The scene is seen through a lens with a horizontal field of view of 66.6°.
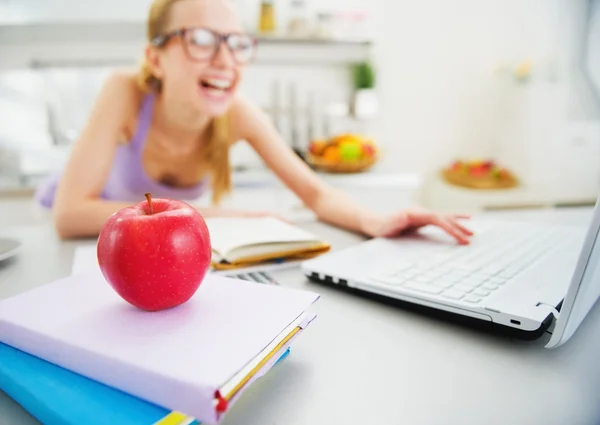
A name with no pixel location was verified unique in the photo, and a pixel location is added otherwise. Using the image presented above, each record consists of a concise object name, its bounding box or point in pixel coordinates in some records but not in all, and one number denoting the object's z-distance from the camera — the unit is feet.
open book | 2.03
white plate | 2.28
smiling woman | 2.97
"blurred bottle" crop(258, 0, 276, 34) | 8.21
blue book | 0.96
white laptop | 1.25
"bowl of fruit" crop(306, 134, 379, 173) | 7.32
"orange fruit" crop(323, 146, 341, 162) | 7.38
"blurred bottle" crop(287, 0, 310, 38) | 8.38
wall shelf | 7.66
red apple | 1.24
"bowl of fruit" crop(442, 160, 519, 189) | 7.68
